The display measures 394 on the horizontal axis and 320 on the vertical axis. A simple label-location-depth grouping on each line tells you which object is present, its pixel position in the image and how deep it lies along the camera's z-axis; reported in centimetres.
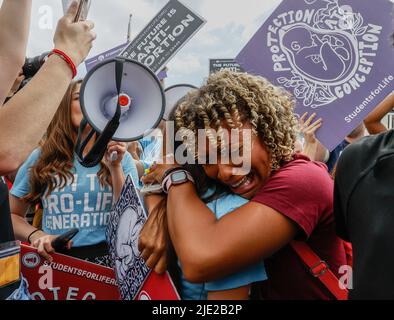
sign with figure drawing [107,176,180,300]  129
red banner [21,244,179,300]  174
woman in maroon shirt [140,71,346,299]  112
